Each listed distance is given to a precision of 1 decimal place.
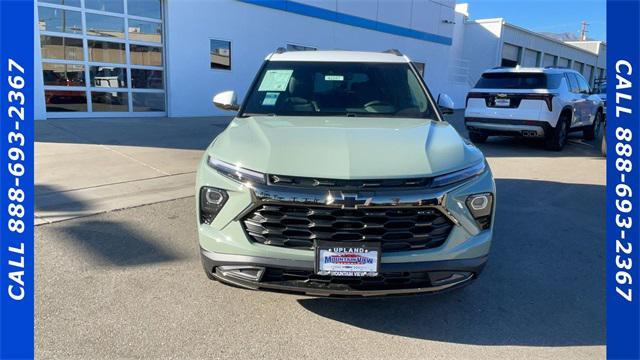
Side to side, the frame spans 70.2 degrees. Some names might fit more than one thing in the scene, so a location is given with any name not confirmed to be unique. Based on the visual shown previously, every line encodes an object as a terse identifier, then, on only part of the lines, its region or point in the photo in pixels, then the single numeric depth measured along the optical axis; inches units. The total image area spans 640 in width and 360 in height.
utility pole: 2989.7
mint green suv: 100.3
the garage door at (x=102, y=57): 449.7
